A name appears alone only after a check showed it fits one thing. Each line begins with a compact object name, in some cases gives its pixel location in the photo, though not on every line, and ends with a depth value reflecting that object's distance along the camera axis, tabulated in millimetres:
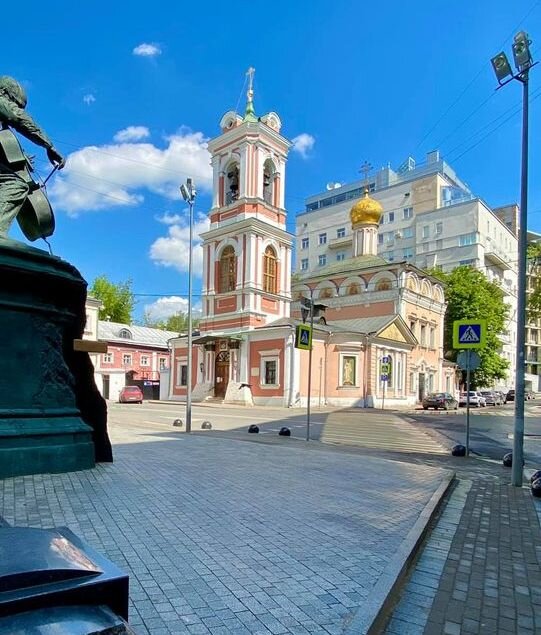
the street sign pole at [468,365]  11141
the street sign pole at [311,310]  14231
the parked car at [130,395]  36406
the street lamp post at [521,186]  8062
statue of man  6457
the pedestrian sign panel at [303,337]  13367
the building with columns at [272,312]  35188
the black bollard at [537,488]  6934
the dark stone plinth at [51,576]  1448
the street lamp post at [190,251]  15680
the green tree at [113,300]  58475
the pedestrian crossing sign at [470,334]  10750
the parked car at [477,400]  41188
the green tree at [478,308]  49094
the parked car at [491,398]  44344
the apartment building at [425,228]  65000
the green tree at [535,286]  36062
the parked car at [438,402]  34656
